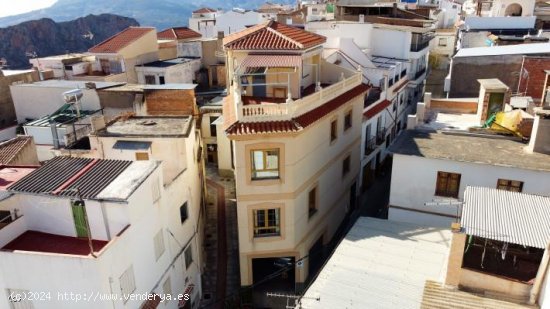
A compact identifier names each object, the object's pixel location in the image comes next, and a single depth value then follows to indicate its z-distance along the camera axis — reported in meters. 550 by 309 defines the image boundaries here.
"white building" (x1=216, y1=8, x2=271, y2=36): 71.44
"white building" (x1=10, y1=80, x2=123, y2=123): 34.41
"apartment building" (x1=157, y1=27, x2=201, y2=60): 55.84
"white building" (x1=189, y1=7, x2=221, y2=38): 77.38
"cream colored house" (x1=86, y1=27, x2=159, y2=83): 45.00
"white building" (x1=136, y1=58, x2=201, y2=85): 45.34
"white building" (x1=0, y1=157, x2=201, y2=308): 15.65
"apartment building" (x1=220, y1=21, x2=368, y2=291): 21.64
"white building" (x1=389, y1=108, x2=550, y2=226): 21.09
